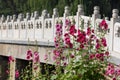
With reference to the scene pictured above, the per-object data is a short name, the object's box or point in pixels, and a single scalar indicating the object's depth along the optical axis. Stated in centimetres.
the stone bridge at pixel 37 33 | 855
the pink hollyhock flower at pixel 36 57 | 654
